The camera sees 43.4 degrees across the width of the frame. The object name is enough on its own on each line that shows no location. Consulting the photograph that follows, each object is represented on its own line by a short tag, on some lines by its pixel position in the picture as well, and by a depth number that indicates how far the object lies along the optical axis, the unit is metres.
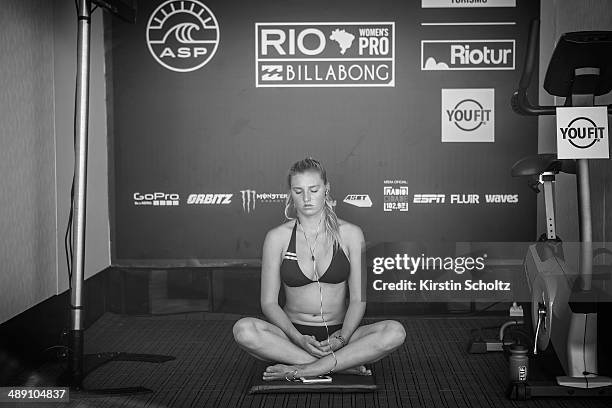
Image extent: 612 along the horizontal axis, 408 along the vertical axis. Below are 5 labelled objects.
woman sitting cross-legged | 3.23
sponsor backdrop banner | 4.59
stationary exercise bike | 3.07
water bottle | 3.09
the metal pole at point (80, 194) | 3.17
